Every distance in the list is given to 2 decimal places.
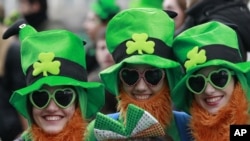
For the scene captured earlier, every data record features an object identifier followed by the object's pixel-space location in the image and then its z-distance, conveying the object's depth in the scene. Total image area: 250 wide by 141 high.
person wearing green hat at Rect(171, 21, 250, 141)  10.29
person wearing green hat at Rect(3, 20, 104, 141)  10.40
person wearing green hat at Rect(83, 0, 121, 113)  14.48
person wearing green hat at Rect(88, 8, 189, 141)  10.46
